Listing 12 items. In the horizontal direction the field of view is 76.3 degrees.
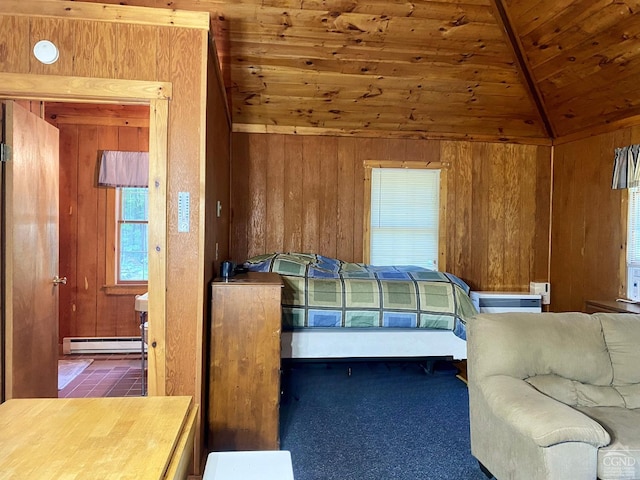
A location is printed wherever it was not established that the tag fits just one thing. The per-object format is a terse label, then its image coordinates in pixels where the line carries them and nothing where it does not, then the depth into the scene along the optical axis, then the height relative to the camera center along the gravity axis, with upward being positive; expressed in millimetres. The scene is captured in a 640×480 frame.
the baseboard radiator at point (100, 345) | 4199 -1207
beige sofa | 1611 -750
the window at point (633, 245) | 3555 -84
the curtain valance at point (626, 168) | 3498 +598
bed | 3199 -677
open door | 2268 -170
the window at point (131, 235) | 4309 -64
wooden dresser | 2283 -742
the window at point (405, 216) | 4535 +182
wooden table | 1045 -613
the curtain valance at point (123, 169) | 4172 +617
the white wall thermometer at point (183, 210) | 2127 +103
